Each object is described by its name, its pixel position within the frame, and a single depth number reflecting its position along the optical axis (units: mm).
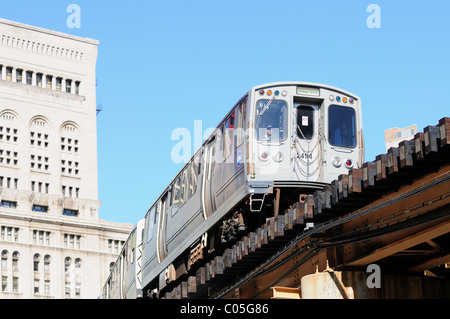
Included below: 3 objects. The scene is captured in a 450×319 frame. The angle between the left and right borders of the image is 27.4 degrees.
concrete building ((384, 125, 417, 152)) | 97250
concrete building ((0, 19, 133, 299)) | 97125
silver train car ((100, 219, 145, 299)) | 32531
